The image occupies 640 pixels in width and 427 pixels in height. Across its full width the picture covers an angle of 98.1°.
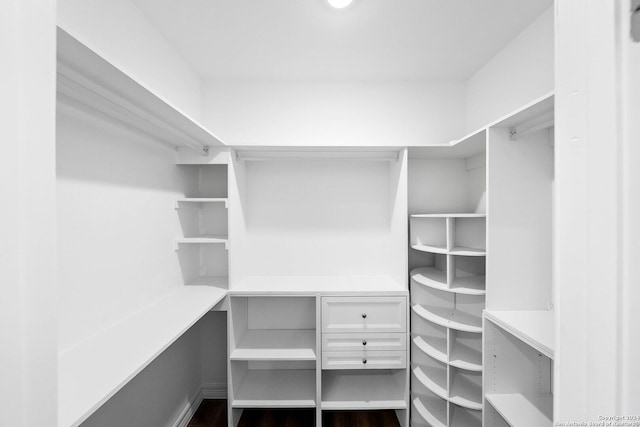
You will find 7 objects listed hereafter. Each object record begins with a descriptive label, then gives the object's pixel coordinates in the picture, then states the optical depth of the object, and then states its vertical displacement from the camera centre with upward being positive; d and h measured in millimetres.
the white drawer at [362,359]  1828 -952
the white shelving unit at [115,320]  836 -512
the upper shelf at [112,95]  823 +467
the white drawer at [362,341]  1834 -837
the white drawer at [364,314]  1832 -657
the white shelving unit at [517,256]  1430 -217
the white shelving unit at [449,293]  1715 -530
